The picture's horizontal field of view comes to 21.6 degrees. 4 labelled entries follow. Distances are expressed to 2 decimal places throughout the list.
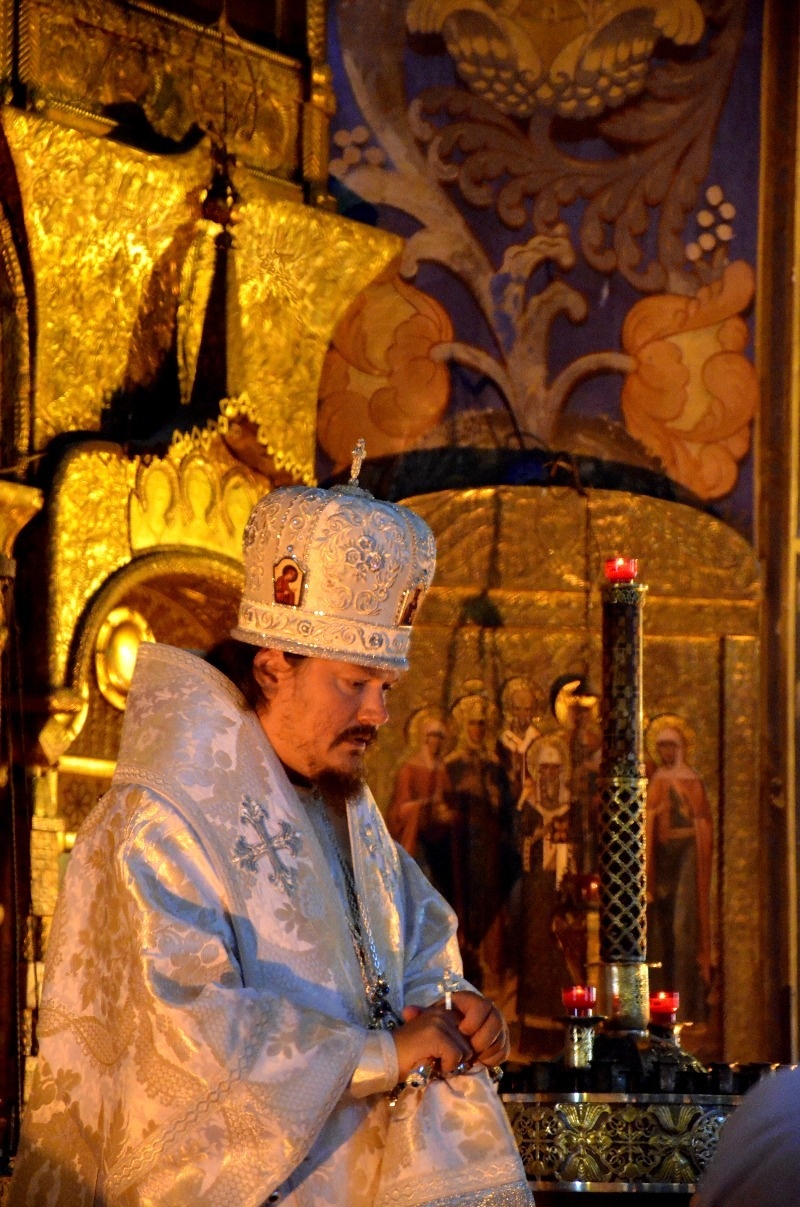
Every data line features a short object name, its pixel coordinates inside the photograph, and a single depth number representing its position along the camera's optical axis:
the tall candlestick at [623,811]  5.81
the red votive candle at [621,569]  6.02
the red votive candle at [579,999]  5.46
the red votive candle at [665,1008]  5.93
